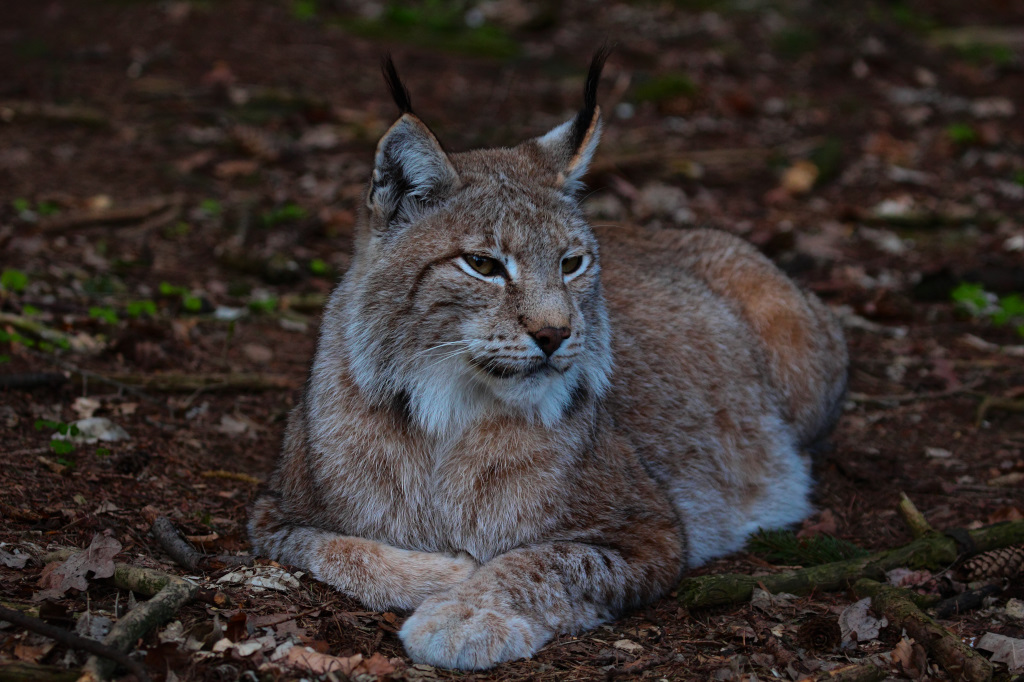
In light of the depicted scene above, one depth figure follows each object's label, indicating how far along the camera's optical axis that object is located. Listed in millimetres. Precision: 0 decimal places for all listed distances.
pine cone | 9008
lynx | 7770
